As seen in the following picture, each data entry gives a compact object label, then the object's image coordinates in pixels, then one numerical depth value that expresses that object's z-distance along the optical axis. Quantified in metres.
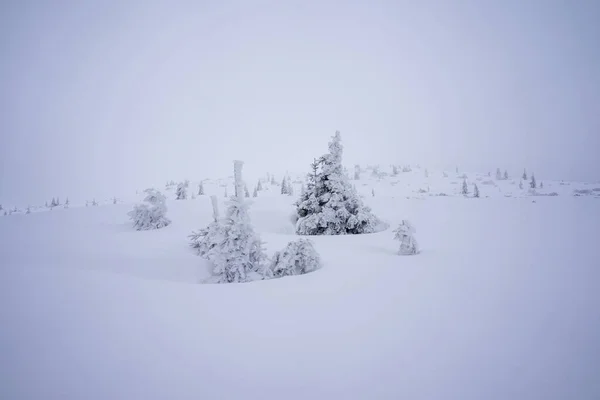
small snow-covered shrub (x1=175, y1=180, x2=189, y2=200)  25.83
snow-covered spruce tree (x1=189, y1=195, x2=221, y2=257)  10.27
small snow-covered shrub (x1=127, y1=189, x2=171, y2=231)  15.84
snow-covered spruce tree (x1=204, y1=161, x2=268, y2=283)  8.71
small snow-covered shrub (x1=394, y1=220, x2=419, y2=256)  9.16
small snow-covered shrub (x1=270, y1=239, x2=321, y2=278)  8.61
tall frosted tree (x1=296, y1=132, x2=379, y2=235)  16.16
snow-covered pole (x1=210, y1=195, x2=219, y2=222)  13.43
